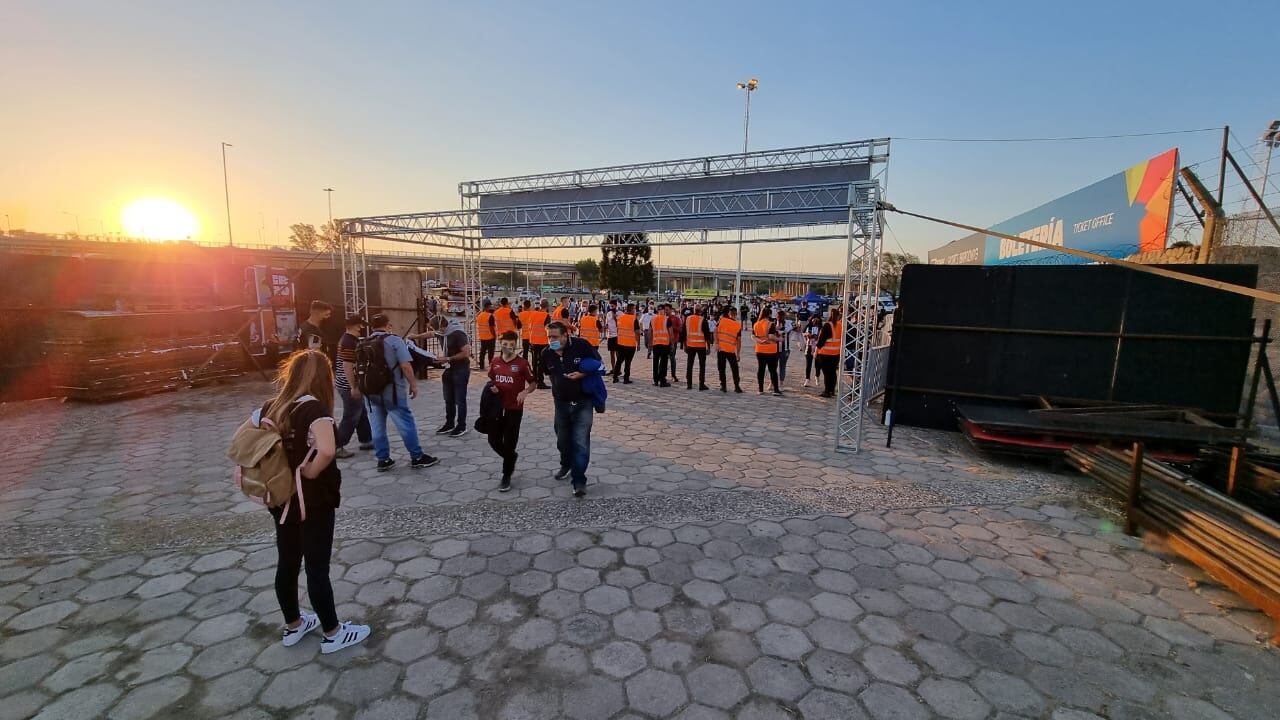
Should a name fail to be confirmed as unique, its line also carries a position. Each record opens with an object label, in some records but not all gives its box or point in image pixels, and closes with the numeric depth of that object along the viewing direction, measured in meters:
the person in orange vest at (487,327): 12.05
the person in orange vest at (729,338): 10.37
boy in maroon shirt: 4.99
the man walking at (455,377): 6.68
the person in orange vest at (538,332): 11.43
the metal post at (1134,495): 4.25
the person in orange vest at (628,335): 11.28
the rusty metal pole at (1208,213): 8.40
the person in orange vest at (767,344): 10.09
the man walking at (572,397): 4.87
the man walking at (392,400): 5.46
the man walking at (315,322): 6.23
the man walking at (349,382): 5.75
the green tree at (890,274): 45.82
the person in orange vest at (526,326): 11.62
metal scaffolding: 10.32
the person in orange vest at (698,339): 10.58
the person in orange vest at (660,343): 11.01
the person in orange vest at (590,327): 10.82
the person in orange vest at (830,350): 10.27
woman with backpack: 2.56
